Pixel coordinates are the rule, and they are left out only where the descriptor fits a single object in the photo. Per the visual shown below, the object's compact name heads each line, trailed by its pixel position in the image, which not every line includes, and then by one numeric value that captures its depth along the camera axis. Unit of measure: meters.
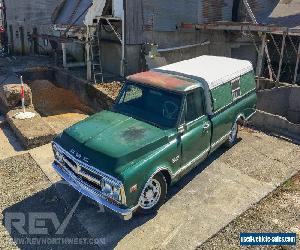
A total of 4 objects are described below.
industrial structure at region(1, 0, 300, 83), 11.01
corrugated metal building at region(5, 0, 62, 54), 16.63
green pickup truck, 4.31
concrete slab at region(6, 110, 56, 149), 6.89
